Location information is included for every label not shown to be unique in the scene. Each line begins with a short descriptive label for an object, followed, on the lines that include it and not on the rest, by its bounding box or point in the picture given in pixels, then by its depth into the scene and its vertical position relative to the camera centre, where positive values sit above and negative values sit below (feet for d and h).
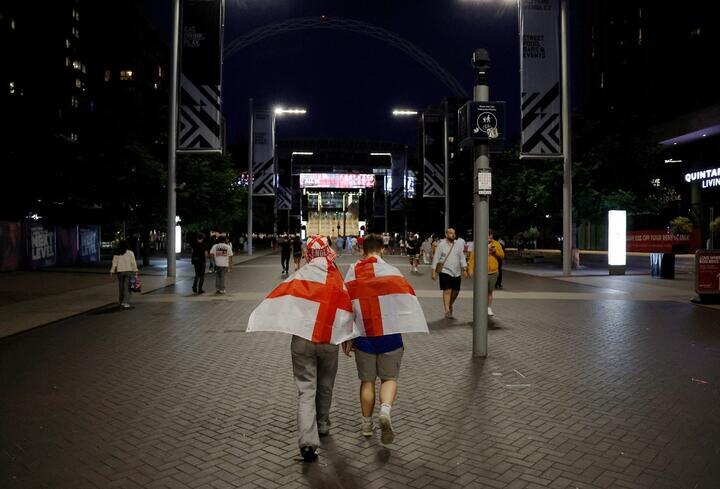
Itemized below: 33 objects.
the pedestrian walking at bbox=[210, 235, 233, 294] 57.77 -3.25
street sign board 26.94 +4.32
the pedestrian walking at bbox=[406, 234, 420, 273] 88.80 -3.64
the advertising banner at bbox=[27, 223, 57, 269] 92.17 -2.82
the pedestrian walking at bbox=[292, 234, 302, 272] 76.58 -3.14
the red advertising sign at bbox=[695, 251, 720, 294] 49.37 -4.21
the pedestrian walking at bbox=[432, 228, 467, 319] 39.78 -2.38
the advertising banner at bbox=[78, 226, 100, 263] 110.52 -3.19
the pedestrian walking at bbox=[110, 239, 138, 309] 46.52 -3.10
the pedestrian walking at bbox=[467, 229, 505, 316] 40.22 -2.44
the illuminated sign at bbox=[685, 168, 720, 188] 151.37 +11.00
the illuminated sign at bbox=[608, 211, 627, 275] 81.05 -2.48
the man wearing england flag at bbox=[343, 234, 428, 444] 15.90 -2.48
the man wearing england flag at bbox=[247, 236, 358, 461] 15.01 -2.30
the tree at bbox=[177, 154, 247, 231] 99.14 +5.39
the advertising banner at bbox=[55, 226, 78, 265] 102.12 -3.06
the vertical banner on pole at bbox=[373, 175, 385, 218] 324.29 +14.92
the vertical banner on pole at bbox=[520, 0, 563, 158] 60.80 +14.27
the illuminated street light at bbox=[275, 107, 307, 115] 112.05 +20.28
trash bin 78.40 -5.38
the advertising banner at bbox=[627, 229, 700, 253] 164.66 -4.86
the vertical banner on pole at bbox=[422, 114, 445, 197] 113.39 +9.00
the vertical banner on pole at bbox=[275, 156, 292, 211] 349.61 +28.98
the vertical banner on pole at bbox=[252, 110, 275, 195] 122.11 +14.27
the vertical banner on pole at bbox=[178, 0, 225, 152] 61.57 +14.87
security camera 28.14 +7.24
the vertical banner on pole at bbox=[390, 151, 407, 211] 309.83 +27.63
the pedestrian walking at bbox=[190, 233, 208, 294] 58.65 -3.06
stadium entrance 391.45 +14.95
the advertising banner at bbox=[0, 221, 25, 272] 85.56 -2.67
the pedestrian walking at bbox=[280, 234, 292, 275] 84.30 -3.73
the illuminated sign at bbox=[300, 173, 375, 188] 377.91 +26.71
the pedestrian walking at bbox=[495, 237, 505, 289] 64.92 -6.35
